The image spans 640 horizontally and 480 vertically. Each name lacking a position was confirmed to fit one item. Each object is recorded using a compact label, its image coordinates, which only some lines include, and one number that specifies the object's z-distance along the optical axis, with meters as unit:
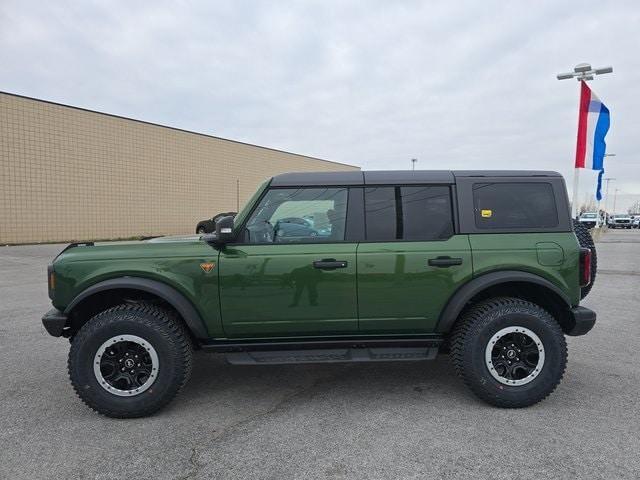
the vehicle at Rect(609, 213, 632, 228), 47.78
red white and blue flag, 12.88
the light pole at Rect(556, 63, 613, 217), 13.26
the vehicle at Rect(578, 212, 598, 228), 43.04
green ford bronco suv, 3.30
